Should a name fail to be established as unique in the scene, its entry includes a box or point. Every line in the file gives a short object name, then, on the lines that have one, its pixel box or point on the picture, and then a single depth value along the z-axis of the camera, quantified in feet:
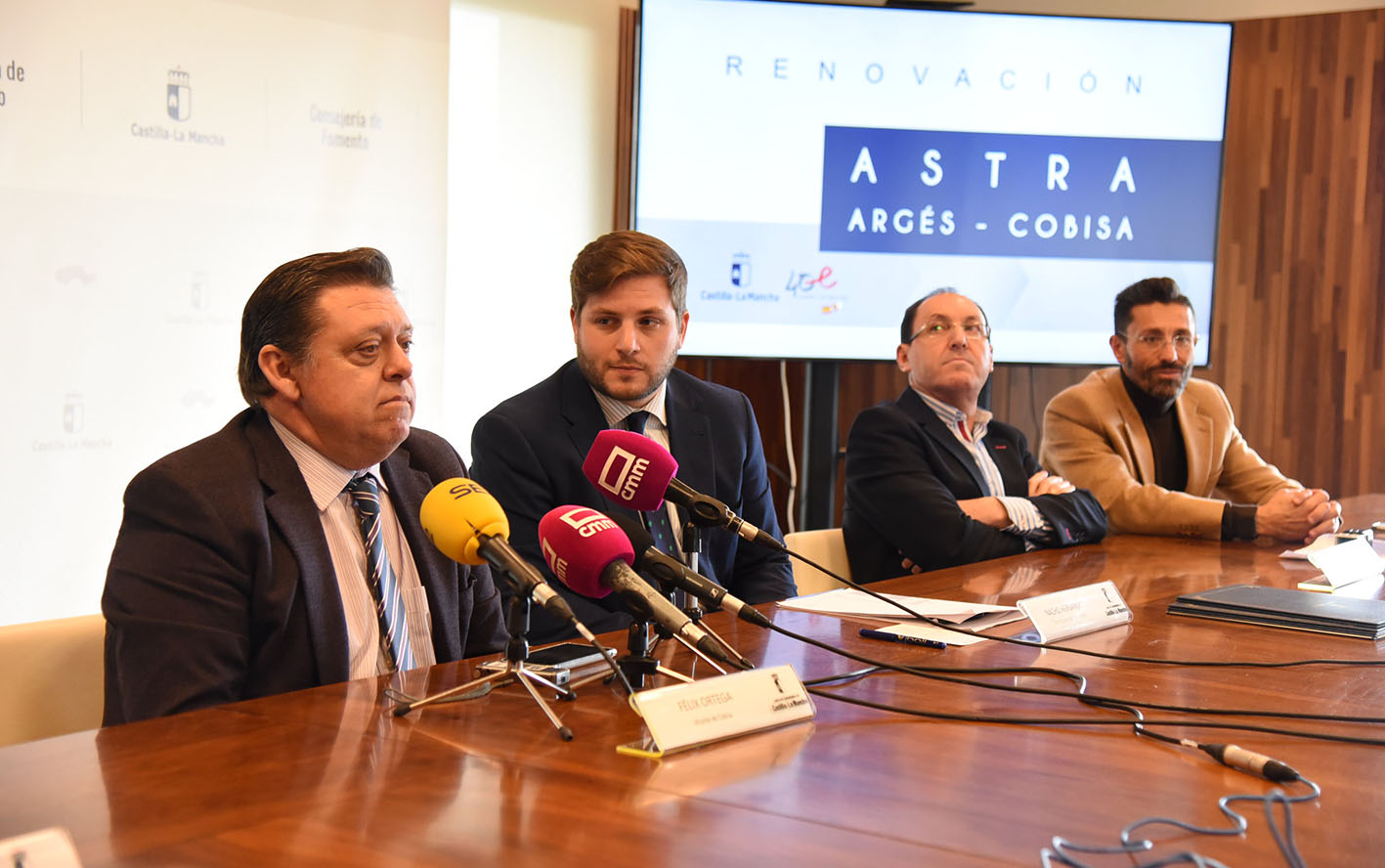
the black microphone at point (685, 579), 4.78
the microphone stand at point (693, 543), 5.53
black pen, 6.23
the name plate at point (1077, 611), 6.39
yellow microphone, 4.64
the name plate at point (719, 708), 4.25
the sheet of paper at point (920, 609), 6.87
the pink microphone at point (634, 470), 5.52
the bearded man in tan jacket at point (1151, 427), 12.42
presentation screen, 15.46
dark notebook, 7.04
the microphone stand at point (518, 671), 4.45
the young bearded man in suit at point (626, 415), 8.42
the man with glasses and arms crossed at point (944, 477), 10.18
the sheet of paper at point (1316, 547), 9.97
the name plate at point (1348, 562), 8.51
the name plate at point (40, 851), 2.93
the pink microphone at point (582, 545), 4.64
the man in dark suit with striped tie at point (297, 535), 5.41
